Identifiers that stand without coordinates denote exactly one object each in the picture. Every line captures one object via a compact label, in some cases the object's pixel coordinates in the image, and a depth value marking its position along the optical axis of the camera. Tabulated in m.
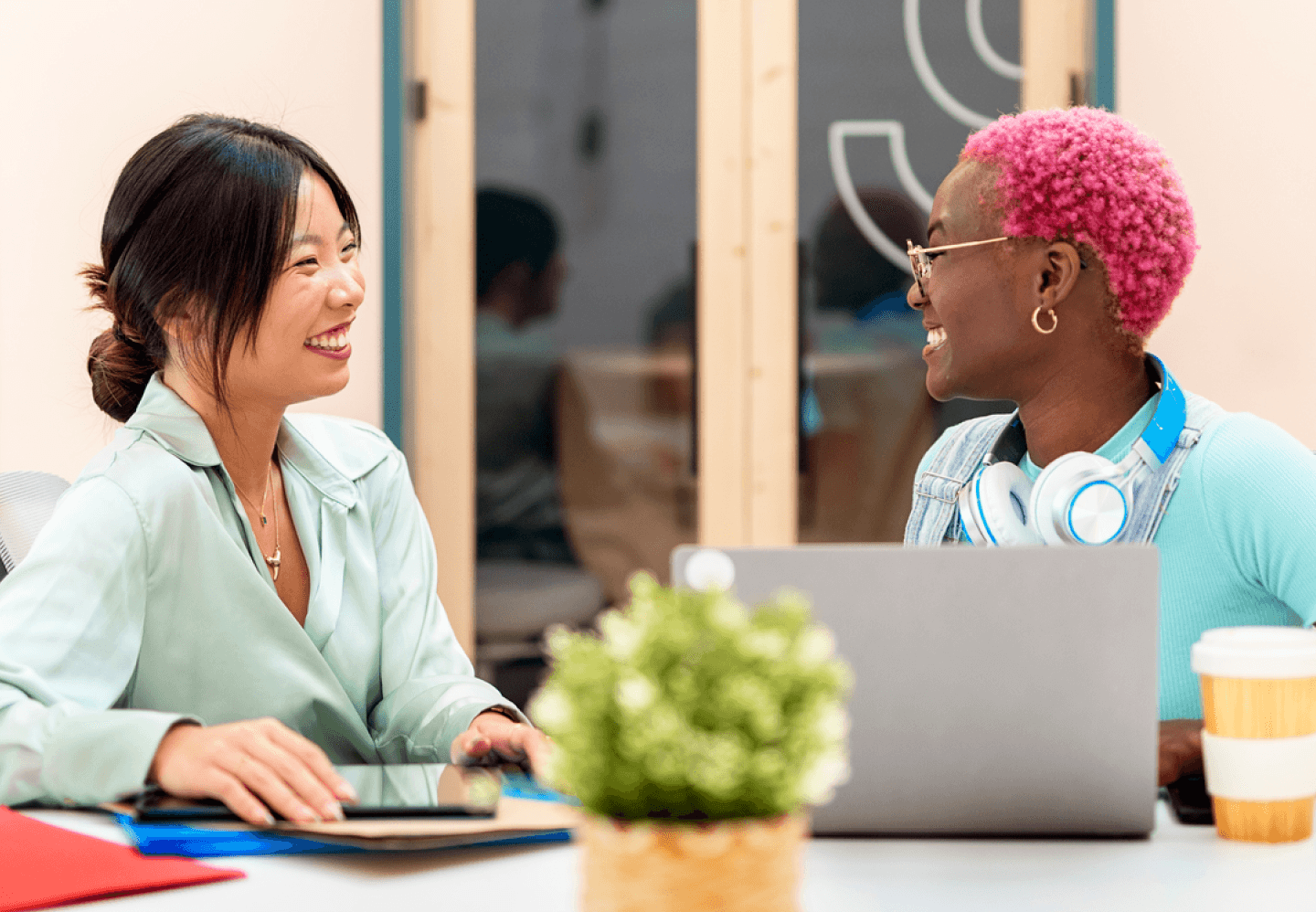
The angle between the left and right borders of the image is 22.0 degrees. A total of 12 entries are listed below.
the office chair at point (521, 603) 5.72
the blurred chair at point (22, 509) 3.03
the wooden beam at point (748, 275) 5.59
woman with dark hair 2.74
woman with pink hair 2.83
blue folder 2.43
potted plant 2.04
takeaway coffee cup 2.39
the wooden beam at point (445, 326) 5.64
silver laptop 2.36
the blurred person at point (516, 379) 5.67
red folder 2.34
